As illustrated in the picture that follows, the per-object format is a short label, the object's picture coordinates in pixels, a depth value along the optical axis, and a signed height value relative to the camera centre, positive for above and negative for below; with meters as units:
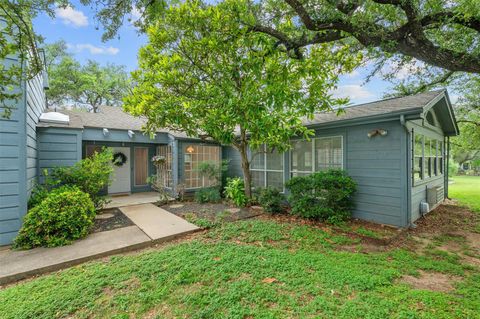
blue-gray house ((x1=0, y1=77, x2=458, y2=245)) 3.99 +0.24
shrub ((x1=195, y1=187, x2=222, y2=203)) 7.76 -1.38
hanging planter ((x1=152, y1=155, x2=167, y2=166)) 8.44 +0.03
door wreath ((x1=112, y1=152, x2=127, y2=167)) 9.45 +0.13
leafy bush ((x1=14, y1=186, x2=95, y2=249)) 3.84 -1.21
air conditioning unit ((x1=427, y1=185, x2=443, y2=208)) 6.19 -1.12
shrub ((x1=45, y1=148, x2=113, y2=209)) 5.45 -0.42
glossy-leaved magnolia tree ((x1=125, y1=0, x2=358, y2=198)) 4.56 +2.08
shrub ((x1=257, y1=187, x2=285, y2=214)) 6.33 -1.26
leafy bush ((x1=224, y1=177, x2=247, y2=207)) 7.09 -1.15
